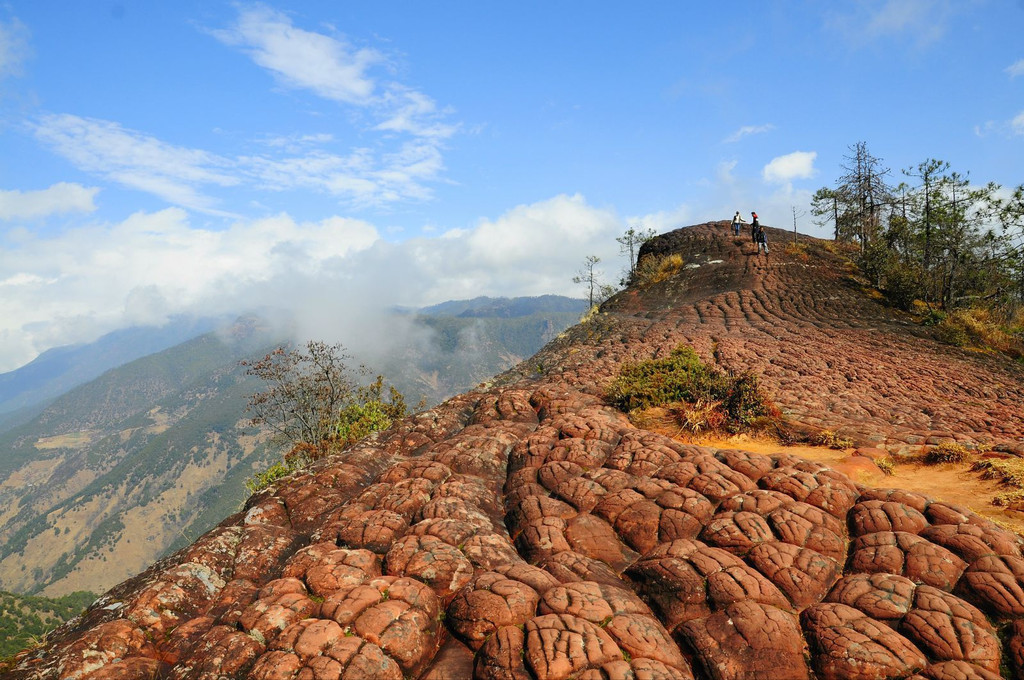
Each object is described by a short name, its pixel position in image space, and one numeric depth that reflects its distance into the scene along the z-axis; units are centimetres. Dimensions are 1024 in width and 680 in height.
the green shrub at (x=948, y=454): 1007
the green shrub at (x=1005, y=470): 854
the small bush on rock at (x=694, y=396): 1329
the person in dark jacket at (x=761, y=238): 3078
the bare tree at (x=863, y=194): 4000
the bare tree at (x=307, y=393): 2727
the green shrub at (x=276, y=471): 1791
